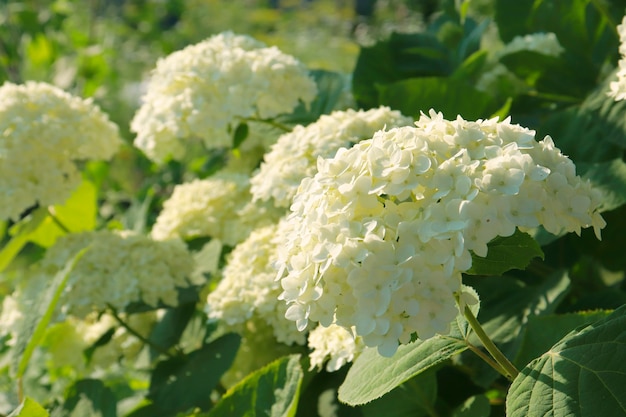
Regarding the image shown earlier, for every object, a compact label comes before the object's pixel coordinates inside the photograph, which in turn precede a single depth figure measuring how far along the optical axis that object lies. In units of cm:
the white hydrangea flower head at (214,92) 121
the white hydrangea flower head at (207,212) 130
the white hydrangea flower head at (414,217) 89
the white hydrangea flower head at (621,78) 105
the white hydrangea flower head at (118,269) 118
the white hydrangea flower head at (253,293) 113
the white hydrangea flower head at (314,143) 113
